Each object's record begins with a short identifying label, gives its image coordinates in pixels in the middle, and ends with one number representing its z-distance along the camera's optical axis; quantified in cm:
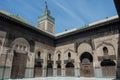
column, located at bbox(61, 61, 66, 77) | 1851
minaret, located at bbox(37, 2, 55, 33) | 3151
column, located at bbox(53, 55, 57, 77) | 1951
